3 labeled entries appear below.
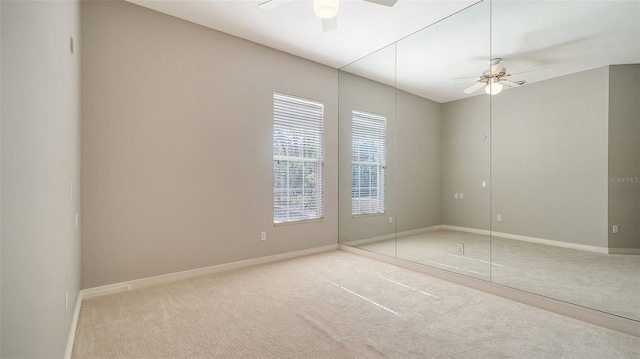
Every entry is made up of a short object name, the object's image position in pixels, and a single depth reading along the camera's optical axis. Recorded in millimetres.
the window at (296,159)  4262
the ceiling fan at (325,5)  2164
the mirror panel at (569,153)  2346
